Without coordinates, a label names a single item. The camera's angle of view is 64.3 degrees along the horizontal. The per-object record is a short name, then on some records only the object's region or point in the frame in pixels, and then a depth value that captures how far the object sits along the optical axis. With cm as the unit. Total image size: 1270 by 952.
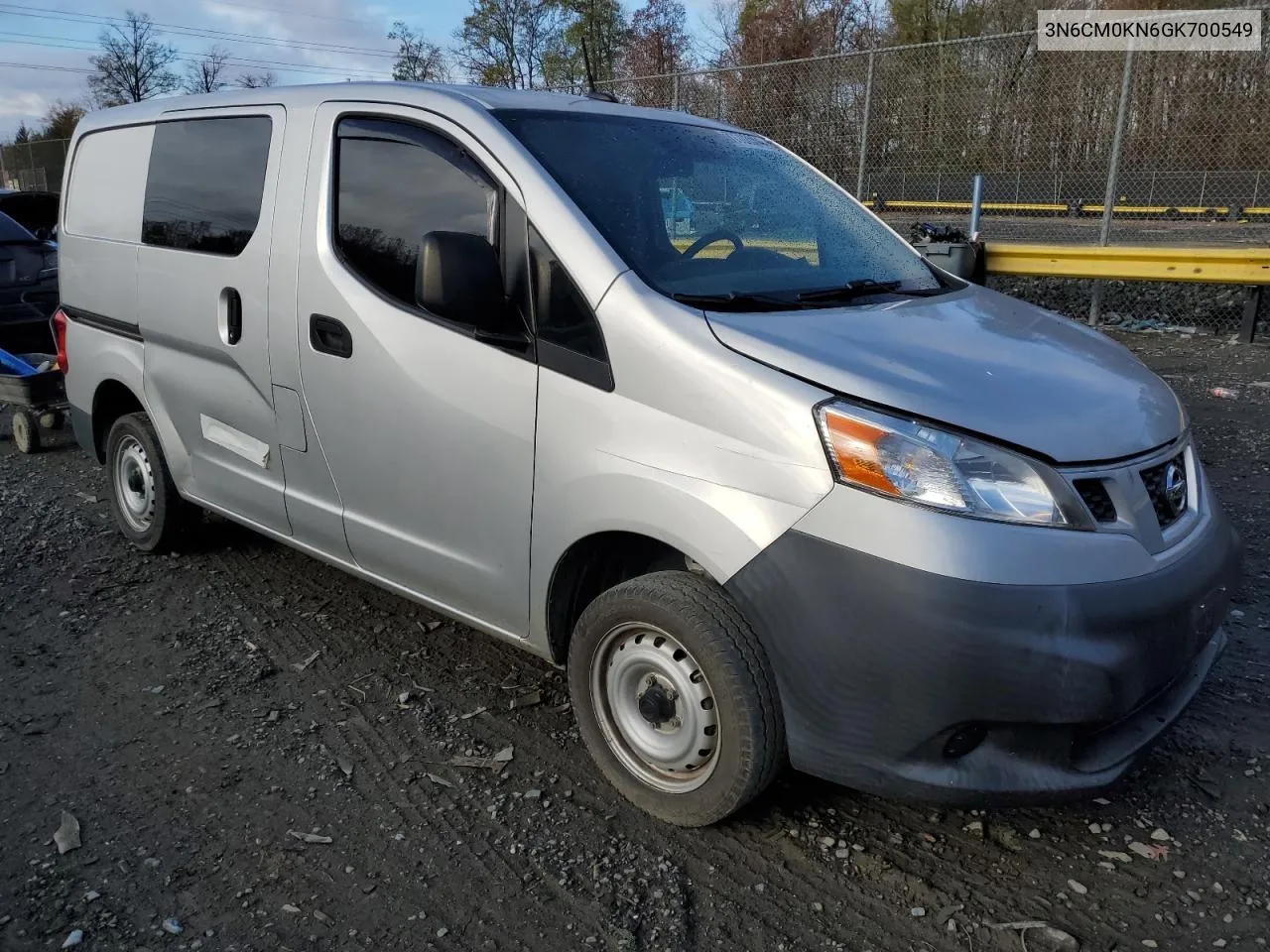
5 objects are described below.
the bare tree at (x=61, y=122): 5962
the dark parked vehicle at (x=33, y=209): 957
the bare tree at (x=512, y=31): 4584
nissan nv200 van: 233
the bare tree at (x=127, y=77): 5278
